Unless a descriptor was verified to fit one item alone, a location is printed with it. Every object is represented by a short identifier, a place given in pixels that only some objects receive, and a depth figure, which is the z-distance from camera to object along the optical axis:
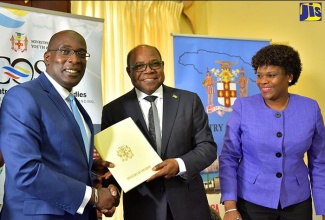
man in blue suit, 1.70
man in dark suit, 2.29
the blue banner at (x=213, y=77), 4.36
